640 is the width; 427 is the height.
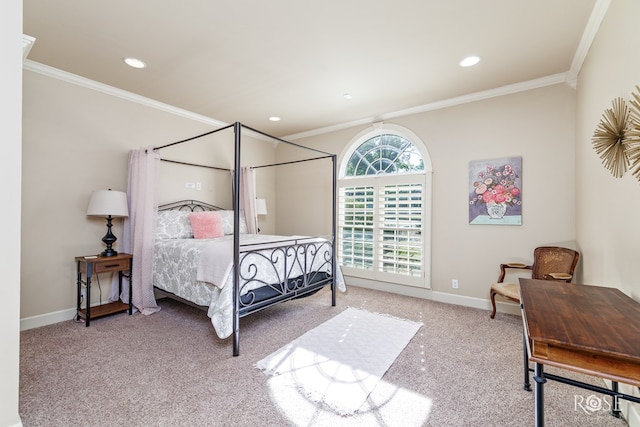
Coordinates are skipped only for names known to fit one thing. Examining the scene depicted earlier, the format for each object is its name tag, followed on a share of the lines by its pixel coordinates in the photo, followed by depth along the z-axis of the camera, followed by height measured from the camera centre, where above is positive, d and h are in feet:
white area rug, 6.15 -3.71
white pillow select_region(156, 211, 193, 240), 11.65 -0.36
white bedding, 7.80 -1.75
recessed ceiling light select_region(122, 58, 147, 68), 9.14 +5.04
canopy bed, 7.89 -1.39
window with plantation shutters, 13.06 +0.55
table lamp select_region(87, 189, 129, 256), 9.96 +0.33
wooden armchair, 9.21 -1.61
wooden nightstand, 9.61 -1.96
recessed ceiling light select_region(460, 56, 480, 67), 8.95 +5.08
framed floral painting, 10.82 +1.12
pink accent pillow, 12.17 -0.36
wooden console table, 2.99 -1.33
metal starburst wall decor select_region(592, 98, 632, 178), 5.52 +1.78
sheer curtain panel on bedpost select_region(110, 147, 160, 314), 10.71 -0.31
